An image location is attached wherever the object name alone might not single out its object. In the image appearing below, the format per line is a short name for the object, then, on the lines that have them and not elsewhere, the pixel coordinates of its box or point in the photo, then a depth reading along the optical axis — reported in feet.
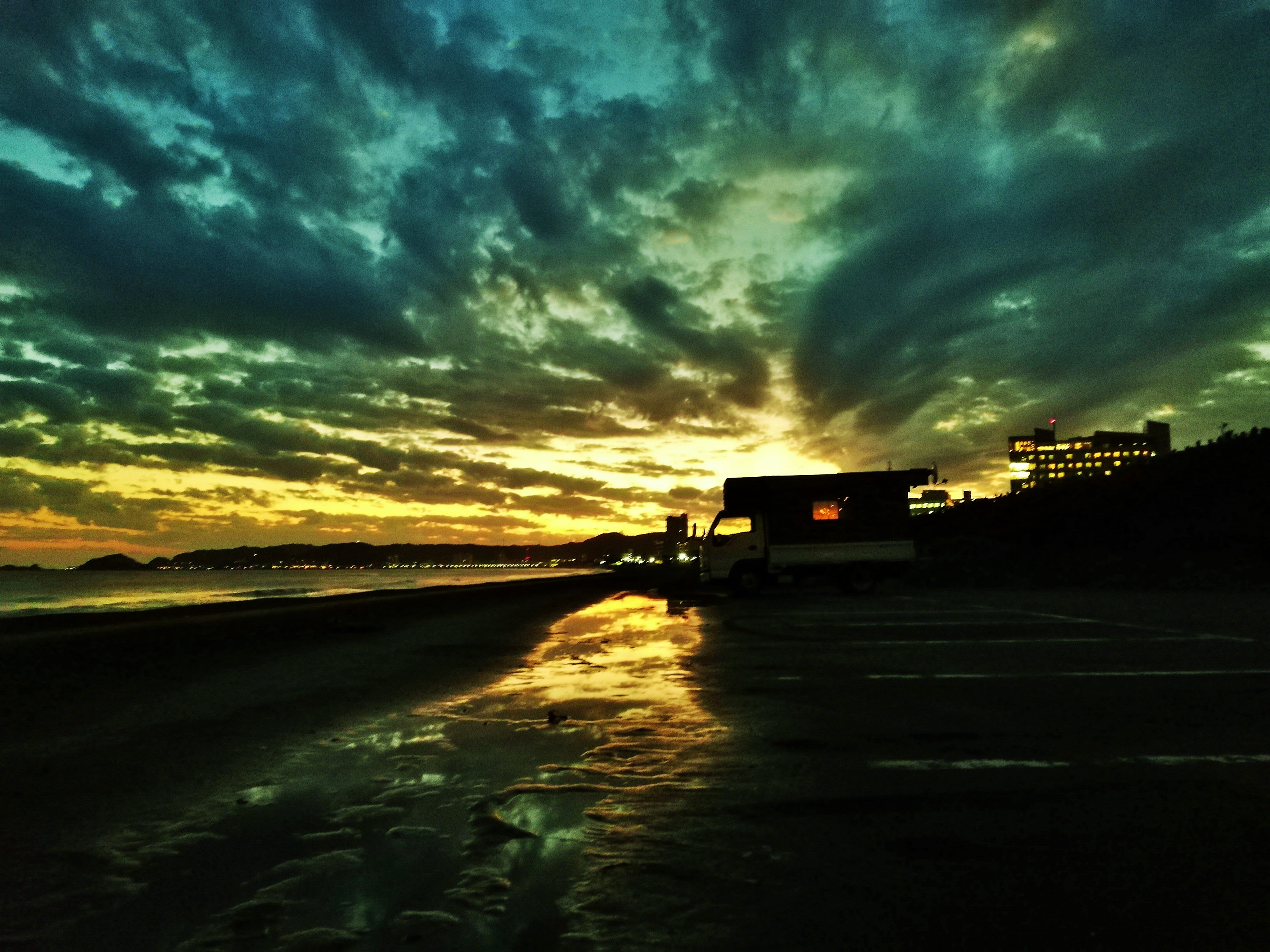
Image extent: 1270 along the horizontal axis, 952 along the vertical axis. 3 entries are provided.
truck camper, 83.30
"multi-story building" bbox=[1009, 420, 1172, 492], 630.74
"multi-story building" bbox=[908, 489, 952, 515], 543.39
